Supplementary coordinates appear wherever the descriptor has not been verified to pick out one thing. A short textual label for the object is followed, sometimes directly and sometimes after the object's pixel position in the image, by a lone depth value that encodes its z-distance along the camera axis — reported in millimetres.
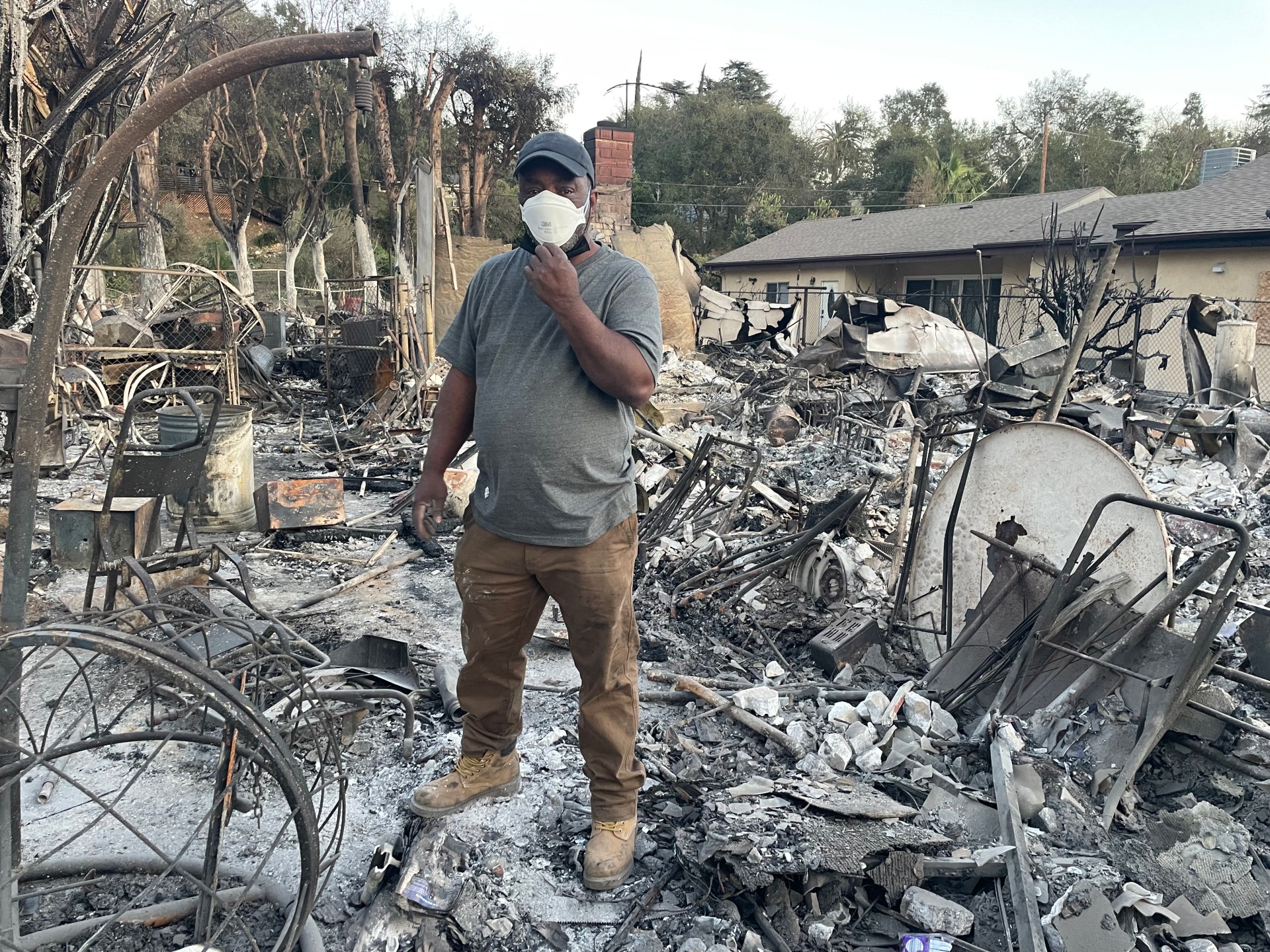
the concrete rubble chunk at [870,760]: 3354
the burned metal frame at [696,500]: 6242
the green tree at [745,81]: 49278
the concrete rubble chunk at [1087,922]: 2344
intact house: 16734
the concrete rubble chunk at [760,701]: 3797
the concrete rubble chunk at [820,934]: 2441
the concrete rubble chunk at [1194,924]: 2461
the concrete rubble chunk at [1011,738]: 3287
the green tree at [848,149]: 44219
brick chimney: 15883
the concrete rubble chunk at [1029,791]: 3000
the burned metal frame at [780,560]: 5125
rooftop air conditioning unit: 24906
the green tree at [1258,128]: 44344
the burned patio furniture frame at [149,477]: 4027
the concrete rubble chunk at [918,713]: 3598
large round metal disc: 3717
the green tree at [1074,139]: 41000
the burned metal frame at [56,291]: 2041
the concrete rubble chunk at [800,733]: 3557
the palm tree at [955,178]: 39094
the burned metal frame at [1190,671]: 2996
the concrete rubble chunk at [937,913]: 2486
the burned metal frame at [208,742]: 1690
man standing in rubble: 2432
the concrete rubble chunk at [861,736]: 3451
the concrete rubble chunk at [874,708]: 3635
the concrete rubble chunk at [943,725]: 3592
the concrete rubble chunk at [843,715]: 3646
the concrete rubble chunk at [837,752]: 3328
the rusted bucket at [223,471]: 6848
